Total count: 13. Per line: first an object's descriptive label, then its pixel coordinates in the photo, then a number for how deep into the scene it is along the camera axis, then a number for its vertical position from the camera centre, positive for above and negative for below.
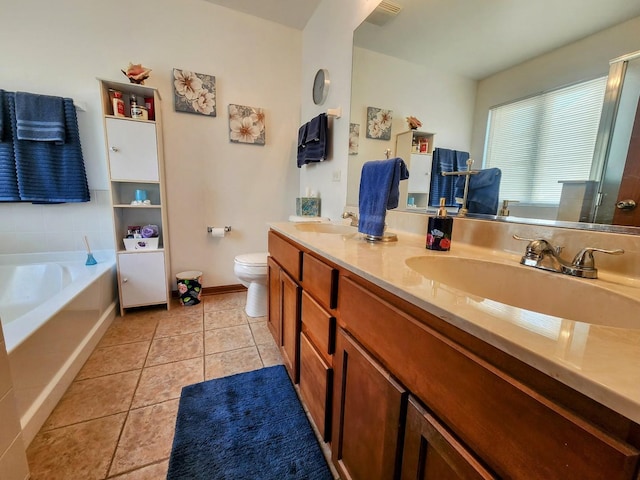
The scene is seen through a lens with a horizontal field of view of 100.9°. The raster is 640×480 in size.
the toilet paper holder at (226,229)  2.48 -0.32
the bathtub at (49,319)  1.07 -0.70
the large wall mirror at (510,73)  0.67 +0.45
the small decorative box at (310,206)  2.25 -0.07
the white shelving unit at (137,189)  1.90 +0.00
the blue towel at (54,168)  1.81 +0.14
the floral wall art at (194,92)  2.19 +0.85
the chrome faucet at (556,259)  0.63 -0.13
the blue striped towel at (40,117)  1.75 +0.47
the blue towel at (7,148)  1.75 +0.26
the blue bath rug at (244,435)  0.97 -0.99
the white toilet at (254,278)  1.97 -0.63
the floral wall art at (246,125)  2.40 +0.65
